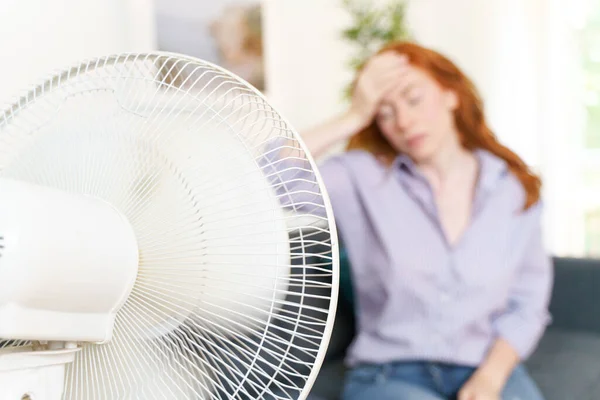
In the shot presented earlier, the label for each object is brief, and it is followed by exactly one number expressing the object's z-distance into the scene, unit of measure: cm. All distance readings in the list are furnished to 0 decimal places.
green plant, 217
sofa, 141
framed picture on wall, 170
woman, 125
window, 256
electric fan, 59
